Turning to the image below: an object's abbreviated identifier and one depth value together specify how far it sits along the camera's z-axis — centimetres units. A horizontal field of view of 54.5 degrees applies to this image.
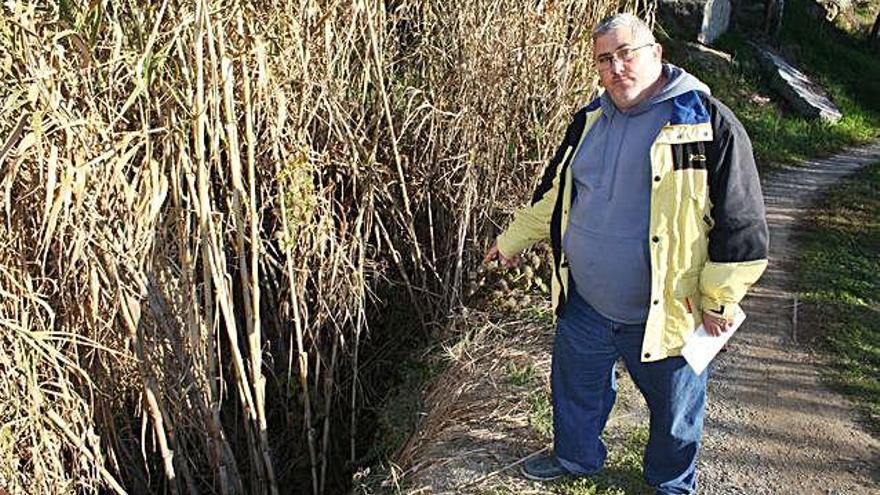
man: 235
